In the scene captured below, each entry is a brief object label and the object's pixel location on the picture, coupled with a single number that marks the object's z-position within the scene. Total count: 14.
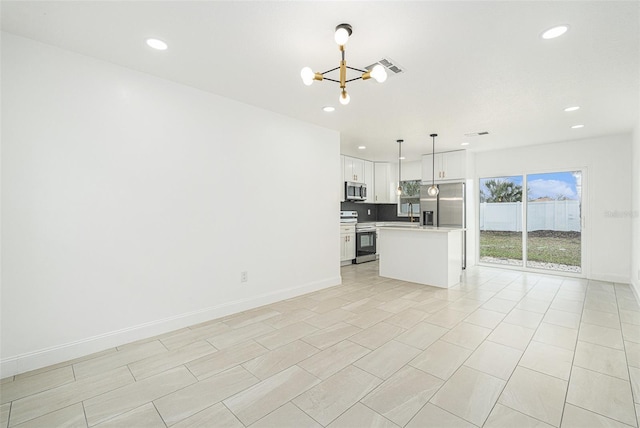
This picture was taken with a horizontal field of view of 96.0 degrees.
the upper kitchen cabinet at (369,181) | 7.51
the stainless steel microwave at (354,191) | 6.79
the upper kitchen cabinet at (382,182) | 7.79
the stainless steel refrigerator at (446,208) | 6.35
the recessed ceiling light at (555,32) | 2.11
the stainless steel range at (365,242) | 6.98
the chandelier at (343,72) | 1.93
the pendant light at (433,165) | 6.27
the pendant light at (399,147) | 5.61
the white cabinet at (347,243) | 6.58
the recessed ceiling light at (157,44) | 2.34
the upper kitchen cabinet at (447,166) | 6.36
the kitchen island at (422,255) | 4.77
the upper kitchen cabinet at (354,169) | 6.88
